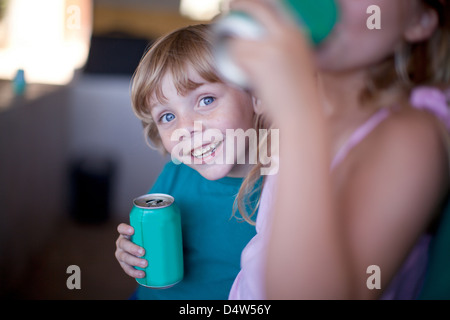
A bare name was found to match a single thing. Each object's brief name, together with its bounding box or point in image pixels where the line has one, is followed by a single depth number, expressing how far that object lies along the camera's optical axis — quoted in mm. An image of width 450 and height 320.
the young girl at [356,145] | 311
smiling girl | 601
